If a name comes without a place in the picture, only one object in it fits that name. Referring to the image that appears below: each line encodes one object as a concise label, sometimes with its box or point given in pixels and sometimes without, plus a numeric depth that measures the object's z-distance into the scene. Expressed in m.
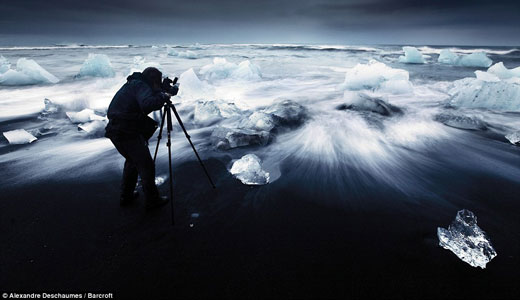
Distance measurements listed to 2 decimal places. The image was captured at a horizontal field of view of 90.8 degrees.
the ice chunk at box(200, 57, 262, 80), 17.55
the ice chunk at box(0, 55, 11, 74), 15.83
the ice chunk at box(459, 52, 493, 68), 25.88
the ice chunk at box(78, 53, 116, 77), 16.50
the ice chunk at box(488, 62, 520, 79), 12.46
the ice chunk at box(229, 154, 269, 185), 4.14
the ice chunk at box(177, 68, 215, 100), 10.92
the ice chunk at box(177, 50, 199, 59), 36.48
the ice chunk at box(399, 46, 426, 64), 26.41
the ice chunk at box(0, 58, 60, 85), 13.93
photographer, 2.72
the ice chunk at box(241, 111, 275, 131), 6.62
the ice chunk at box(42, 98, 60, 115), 8.99
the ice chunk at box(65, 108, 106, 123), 7.63
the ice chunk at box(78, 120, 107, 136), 6.79
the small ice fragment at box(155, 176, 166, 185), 4.07
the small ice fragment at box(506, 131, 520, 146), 6.08
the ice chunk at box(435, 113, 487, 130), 7.30
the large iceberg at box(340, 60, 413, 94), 12.59
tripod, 2.82
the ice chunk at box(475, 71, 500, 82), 10.17
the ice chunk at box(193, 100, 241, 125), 8.15
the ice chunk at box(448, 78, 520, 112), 8.92
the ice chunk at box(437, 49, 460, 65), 27.97
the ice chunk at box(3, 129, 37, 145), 5.83
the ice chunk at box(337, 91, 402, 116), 9.15
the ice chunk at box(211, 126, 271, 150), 5.62
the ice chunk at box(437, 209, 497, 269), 2.59
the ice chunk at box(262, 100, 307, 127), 7.64
